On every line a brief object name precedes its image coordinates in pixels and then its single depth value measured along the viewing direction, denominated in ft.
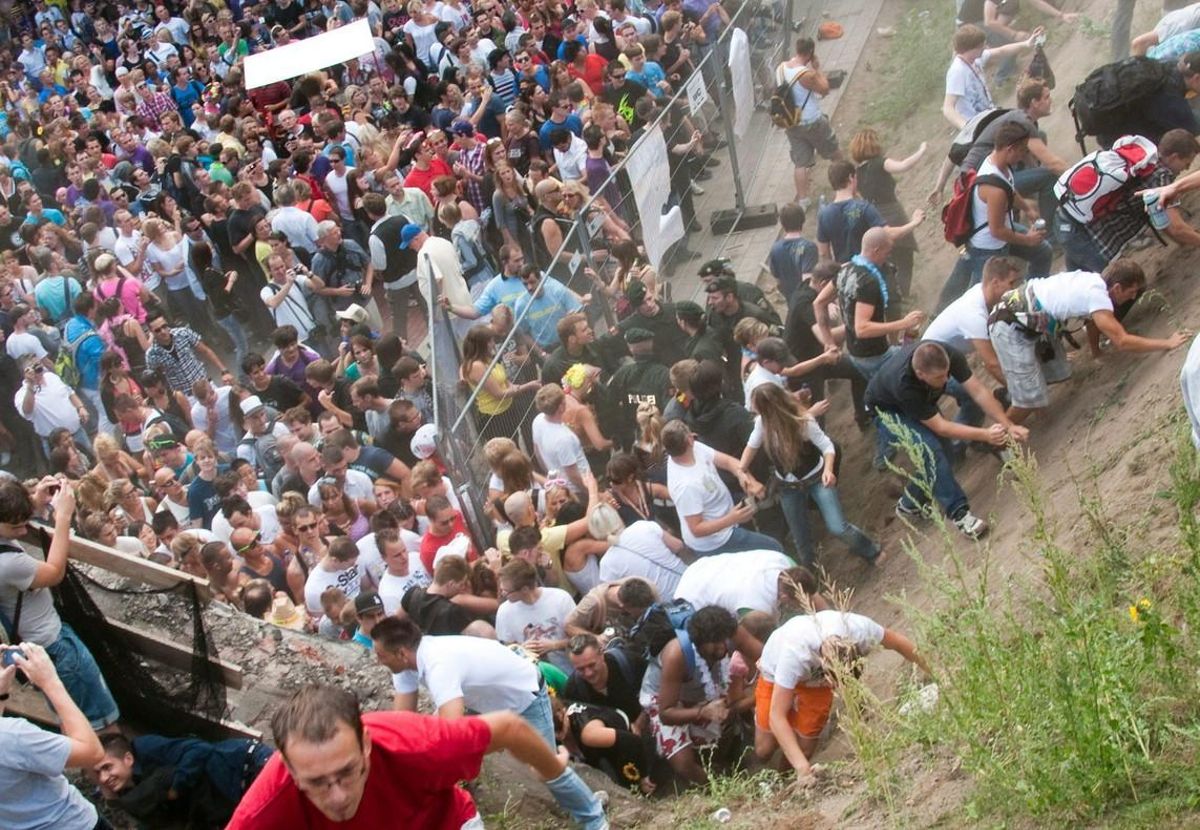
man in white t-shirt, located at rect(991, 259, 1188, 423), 24.13
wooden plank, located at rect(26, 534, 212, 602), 24.06
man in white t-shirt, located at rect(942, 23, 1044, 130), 35.73
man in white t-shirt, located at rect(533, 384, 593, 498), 28.96
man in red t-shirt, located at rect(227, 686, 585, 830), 12.32
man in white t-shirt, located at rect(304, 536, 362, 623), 26.48
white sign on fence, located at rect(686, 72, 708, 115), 41.09
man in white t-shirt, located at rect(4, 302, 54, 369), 41.16
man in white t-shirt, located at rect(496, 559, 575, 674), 23.61
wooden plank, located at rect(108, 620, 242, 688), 23.30
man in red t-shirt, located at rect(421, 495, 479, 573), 26.48
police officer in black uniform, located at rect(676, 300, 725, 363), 30.83
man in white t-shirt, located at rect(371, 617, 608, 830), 19.49
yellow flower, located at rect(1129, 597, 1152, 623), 14.44
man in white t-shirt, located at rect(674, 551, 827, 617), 22.71
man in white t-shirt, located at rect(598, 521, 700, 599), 25.62
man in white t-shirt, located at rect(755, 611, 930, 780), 19.63
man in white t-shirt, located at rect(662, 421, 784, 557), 26.35
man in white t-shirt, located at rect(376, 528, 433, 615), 26.08
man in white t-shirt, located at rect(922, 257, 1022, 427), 25.41
